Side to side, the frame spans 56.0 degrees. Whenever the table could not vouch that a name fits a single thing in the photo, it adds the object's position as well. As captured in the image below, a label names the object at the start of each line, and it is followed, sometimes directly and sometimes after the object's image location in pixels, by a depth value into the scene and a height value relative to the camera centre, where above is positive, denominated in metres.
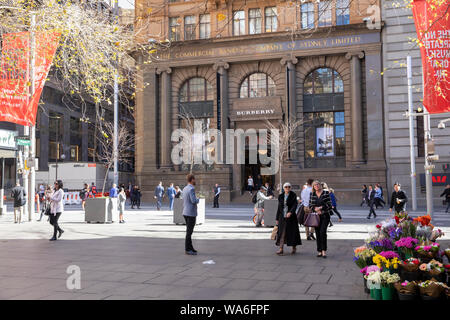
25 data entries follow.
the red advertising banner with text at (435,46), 9.88 +2.89
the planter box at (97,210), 19.59 -1.81
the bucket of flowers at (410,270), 5.82 -1.44
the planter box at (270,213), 16.95 -1.80
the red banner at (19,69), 12.20 +3.18
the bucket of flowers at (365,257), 6.59 -1.42
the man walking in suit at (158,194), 28.30 -1.62
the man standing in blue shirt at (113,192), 23.89 -1.21
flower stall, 5.58 -1.40
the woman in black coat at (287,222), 10.48 -1.35
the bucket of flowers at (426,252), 6.20 -1.26
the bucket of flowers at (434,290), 5.41 -1.59
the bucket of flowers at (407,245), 6.37 -1.20
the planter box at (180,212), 18.06 -1.83
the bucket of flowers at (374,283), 5.80 -1.63
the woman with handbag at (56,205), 13.46 -1.08
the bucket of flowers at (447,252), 6.55 -1.35
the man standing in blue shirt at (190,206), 10.88 -0.96
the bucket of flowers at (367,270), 6.01 -1.50
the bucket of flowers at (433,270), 5.71 -1.41
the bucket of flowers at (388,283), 5.71 -1.59
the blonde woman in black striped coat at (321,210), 10.00 -1.02
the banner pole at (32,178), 20.25 -0.30
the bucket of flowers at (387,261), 5.95 -1.34
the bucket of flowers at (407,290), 5.57 -1.63
